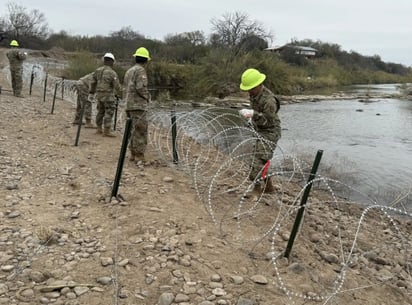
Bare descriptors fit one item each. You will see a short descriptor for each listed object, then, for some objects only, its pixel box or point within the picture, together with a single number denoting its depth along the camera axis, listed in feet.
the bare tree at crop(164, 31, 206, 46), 166.50
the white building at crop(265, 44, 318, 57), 248.03
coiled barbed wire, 14.30
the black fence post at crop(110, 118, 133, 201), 16.37
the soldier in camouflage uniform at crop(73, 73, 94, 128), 31.37
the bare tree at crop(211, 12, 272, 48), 150.71
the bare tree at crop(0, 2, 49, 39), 182.26
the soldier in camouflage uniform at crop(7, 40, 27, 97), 43.57
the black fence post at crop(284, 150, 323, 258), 12.57
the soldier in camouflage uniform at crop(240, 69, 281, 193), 17.98
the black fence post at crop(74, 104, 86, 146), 26.81
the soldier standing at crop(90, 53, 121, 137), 28.27
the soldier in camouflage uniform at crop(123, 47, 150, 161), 22.33
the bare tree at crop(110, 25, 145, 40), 177.27
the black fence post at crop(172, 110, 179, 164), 22.75
